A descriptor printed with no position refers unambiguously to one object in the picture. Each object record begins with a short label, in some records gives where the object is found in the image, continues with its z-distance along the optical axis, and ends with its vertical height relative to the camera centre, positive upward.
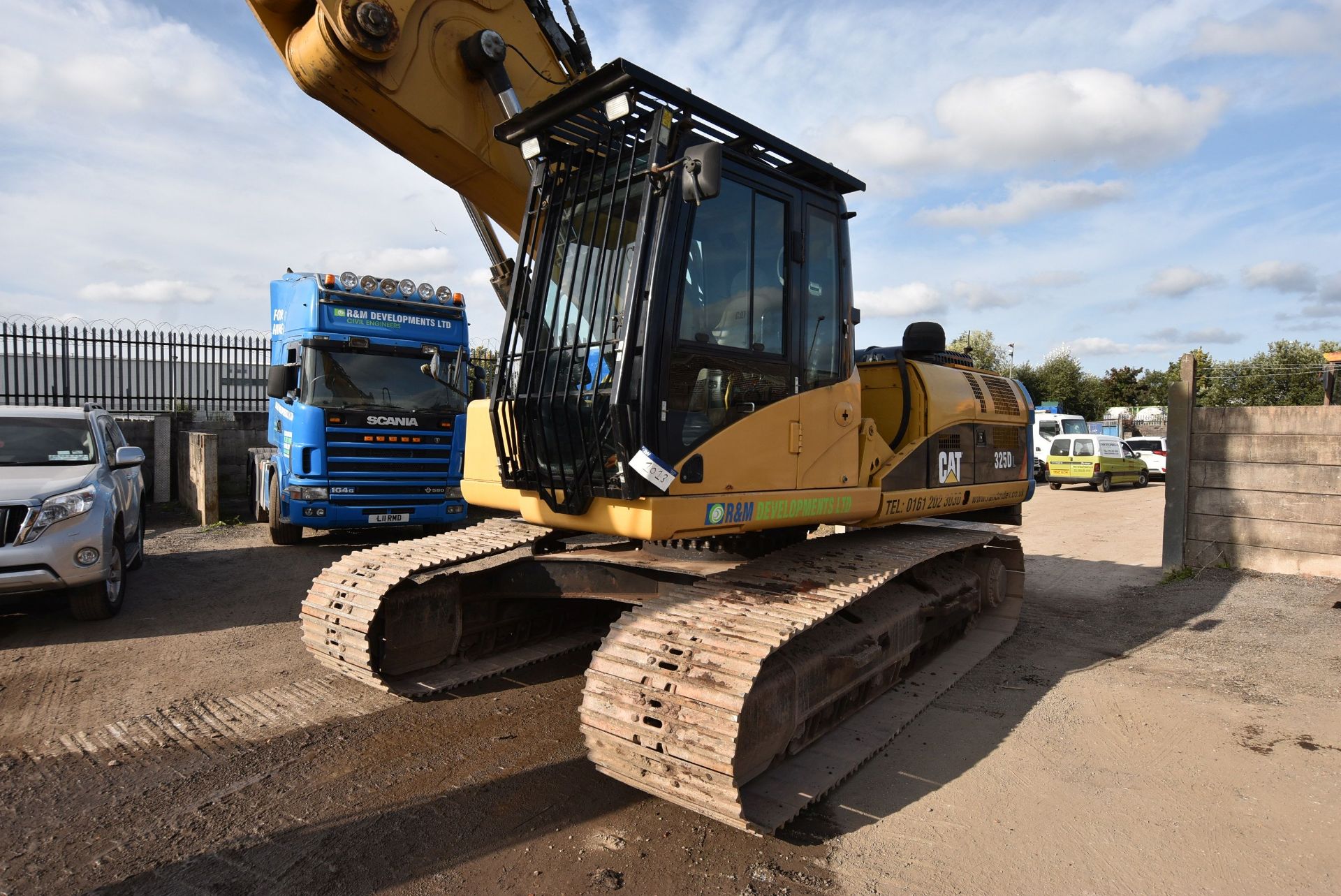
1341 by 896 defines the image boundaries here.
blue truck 9.37 +0.20
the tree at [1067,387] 59.19 +3.54
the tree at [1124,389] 61.00 +3.48
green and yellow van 23.25 -0.77
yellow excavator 3.59 -0.06
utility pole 10.76 +0.78
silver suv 5.85 -0.65
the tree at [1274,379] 44.62 +3.37
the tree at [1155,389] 59.81 +3.49
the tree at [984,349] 57.29 +6.13
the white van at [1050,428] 26.91 +0.27
